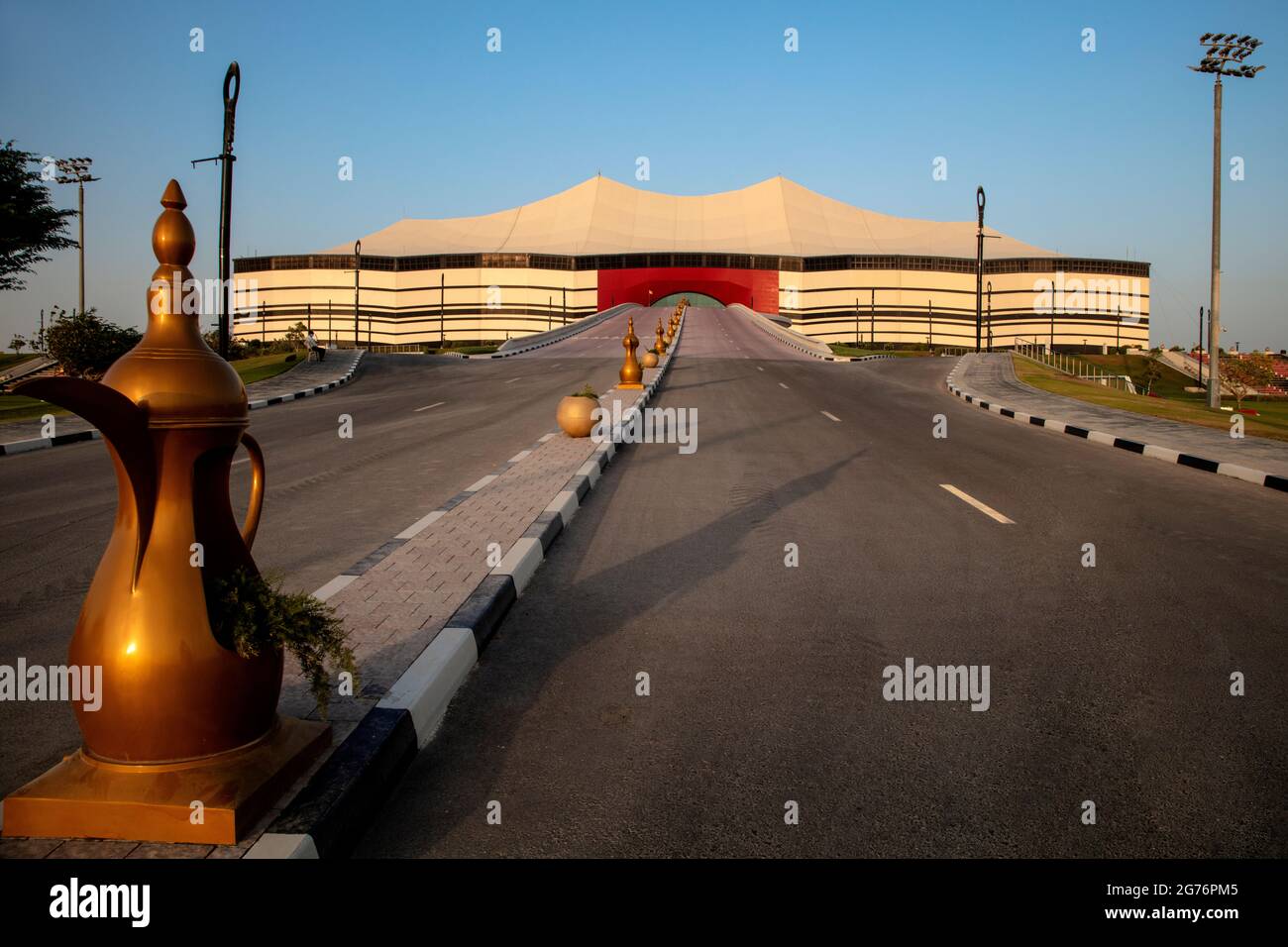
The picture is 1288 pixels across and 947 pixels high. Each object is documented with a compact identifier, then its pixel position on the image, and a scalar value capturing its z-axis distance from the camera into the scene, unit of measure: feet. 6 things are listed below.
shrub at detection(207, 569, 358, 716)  8.68
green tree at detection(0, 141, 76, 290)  101.45
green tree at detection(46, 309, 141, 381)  78.33
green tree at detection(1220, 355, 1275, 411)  194.89
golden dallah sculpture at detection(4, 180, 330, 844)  8.24
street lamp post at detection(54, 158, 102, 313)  163.17
